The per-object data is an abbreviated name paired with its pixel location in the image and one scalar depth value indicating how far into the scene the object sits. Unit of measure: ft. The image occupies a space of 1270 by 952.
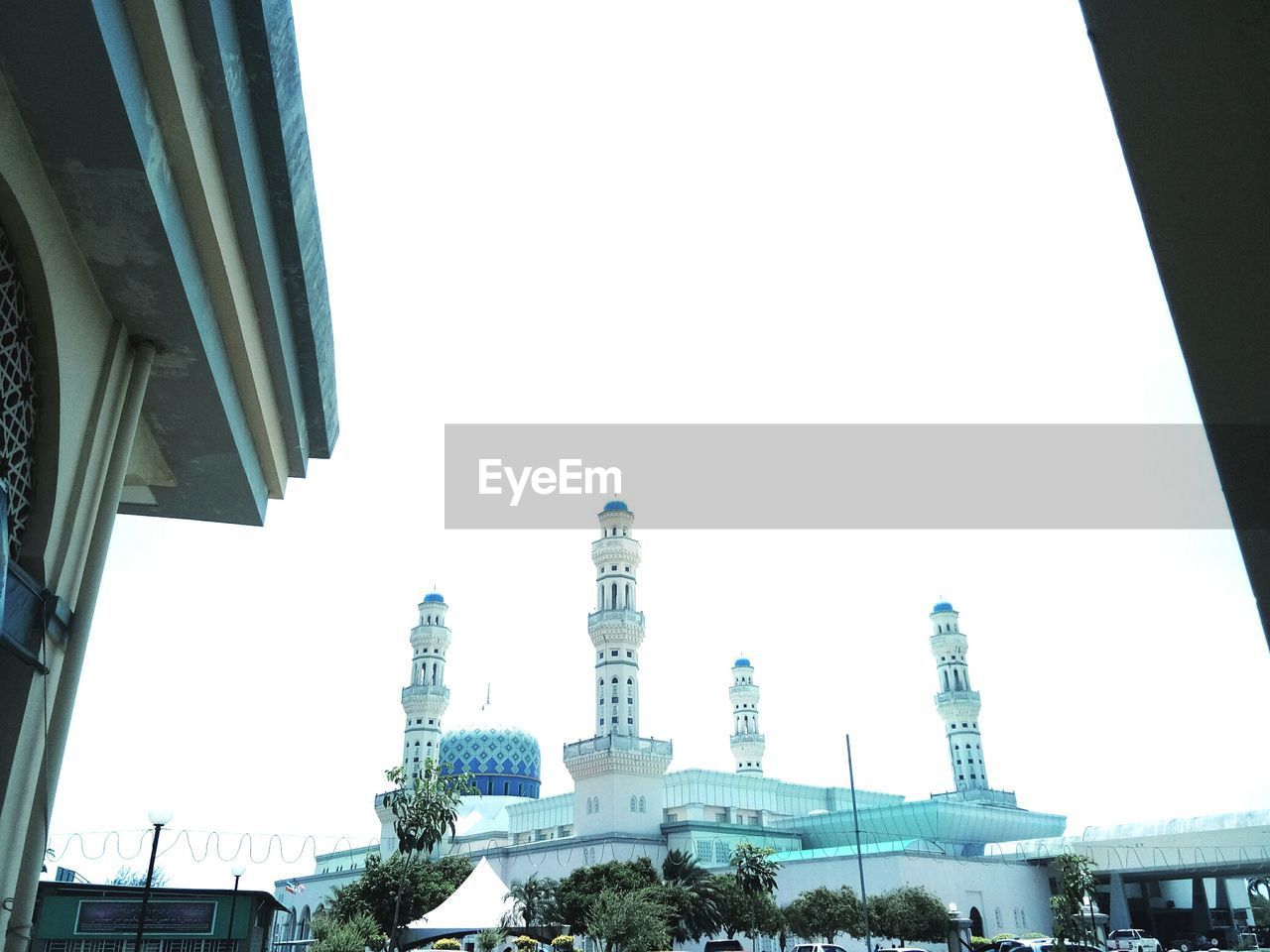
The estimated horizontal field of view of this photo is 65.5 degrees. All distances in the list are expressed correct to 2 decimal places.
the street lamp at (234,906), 88.02
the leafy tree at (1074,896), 159.33
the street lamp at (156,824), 57.98
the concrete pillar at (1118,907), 178.50
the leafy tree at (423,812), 155.74
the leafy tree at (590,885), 149.59
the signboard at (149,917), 80.12
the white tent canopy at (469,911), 83.25
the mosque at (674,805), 179.73
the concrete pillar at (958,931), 125.80
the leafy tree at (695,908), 147.43
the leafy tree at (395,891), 158.20
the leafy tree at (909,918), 147.43
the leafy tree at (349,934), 107.96
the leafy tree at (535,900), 156.71
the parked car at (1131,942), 129.70
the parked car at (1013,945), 105.60
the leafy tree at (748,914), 148.25
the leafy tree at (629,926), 112.78
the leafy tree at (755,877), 149.39
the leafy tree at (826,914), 148.25
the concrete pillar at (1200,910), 180.45
